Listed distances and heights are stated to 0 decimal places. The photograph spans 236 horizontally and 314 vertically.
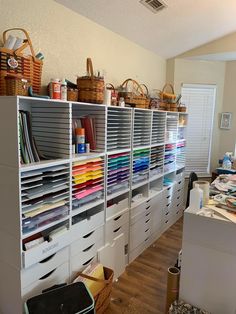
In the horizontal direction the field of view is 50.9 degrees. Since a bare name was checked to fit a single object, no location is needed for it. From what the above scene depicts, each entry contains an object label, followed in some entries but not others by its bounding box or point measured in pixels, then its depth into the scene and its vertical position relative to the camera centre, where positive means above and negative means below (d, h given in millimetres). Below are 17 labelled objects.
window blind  4035 +7
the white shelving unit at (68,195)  1492 -559
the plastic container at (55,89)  1651 +209
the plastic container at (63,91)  1693 +203
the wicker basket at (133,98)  2469 +253
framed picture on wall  4066 +89
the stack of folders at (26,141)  1535 -134
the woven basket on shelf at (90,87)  1854 +256
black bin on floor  1455 -1099
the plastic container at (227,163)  3719 -560
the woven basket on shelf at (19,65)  1472 +336
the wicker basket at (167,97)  3256 +355
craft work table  1555 -891
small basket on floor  1842 -1291
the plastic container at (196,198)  1707 -507
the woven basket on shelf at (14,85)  1432 +196
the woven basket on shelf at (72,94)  1769 +192
